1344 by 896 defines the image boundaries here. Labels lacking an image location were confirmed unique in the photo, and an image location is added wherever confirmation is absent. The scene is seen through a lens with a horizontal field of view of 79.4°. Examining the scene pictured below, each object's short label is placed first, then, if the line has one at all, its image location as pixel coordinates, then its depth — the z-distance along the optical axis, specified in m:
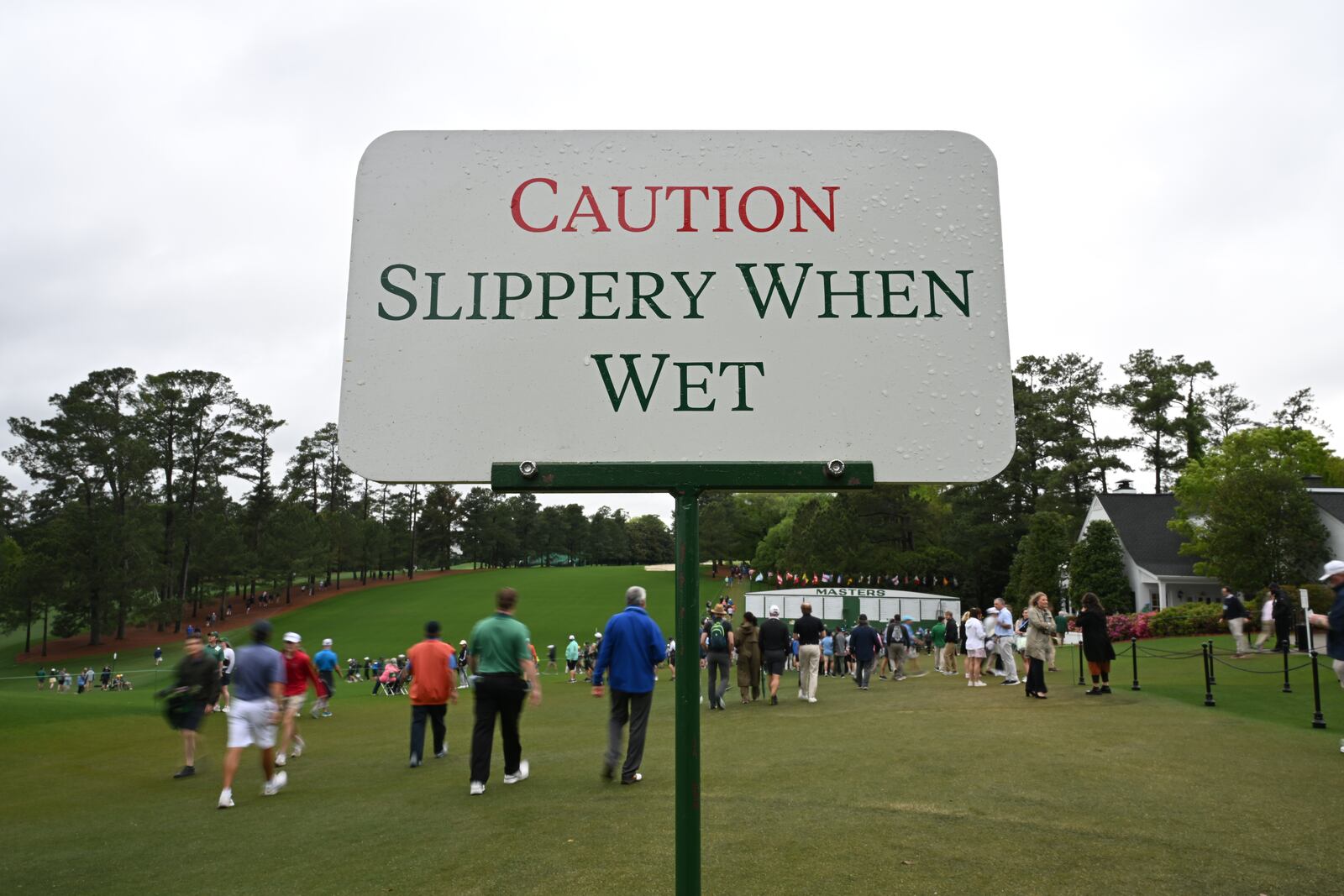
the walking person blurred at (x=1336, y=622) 7.23
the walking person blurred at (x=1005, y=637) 15.33
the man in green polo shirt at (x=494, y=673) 6.98
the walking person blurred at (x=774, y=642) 13.63
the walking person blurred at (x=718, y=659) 12.96
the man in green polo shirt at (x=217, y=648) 15.84
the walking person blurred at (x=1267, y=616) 17.34
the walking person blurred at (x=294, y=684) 9.12
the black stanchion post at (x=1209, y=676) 11.45
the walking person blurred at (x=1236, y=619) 18.55
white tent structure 34.78
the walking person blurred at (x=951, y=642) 18.08
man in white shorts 7.30
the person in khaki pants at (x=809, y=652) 13.73
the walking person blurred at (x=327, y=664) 15.30
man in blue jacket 7.19
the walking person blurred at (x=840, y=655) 20.52
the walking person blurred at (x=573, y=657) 24.64
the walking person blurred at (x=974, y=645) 15.09
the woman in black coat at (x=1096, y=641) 12.55
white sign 2.27
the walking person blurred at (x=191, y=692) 8.62
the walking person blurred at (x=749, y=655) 13.86
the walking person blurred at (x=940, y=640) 19.16
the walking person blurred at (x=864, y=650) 16.09
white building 40.38
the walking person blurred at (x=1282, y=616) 16.95
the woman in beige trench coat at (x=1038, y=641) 12.67
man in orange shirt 8.49
